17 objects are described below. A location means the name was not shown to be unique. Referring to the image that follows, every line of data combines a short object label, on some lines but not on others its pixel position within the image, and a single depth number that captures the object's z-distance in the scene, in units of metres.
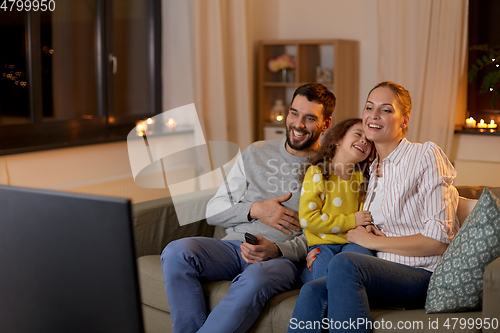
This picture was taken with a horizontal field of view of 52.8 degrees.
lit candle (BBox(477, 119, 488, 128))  3.70
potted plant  3.47
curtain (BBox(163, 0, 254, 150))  3.69
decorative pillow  1.41
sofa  1.38
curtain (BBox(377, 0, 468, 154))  3.55
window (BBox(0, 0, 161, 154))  2.97
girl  1.75
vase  4.19
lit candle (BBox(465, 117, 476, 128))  3.72
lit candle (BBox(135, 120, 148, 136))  3.48
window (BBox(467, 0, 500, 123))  3.73
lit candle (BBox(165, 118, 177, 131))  3.64
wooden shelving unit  3.94
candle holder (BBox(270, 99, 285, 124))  4.21
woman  1.44
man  1.60
